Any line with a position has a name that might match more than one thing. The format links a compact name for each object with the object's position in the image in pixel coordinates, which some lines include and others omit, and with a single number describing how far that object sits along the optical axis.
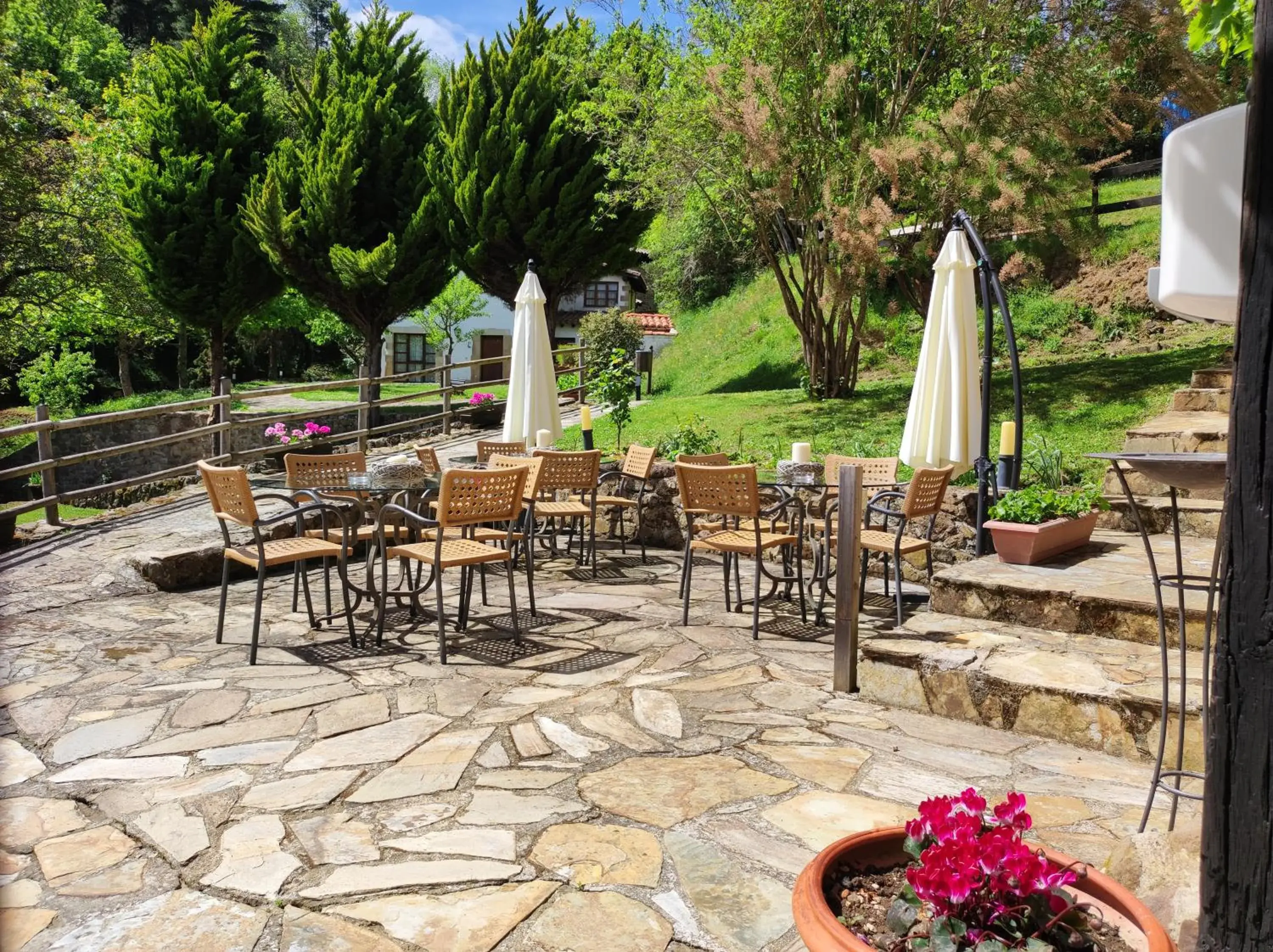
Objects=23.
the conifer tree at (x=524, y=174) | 15.59
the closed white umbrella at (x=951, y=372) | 5.80
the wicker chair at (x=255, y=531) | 4.67
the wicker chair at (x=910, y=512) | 5.34
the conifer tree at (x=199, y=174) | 16.20
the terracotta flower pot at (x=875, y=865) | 1.53
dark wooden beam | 1.44
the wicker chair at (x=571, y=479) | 6.87
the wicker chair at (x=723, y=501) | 5.27
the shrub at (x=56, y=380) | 23.34
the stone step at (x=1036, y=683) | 3.36
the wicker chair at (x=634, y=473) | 7.61
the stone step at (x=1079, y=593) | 4.22
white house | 32.75
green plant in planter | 5.32
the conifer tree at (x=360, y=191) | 15.34
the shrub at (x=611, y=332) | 19.33
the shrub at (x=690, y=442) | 8.95
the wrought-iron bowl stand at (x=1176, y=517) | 1.74
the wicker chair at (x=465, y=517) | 4.68
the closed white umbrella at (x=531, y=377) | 8.22
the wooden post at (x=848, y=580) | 4.18
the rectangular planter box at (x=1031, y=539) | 5.20
